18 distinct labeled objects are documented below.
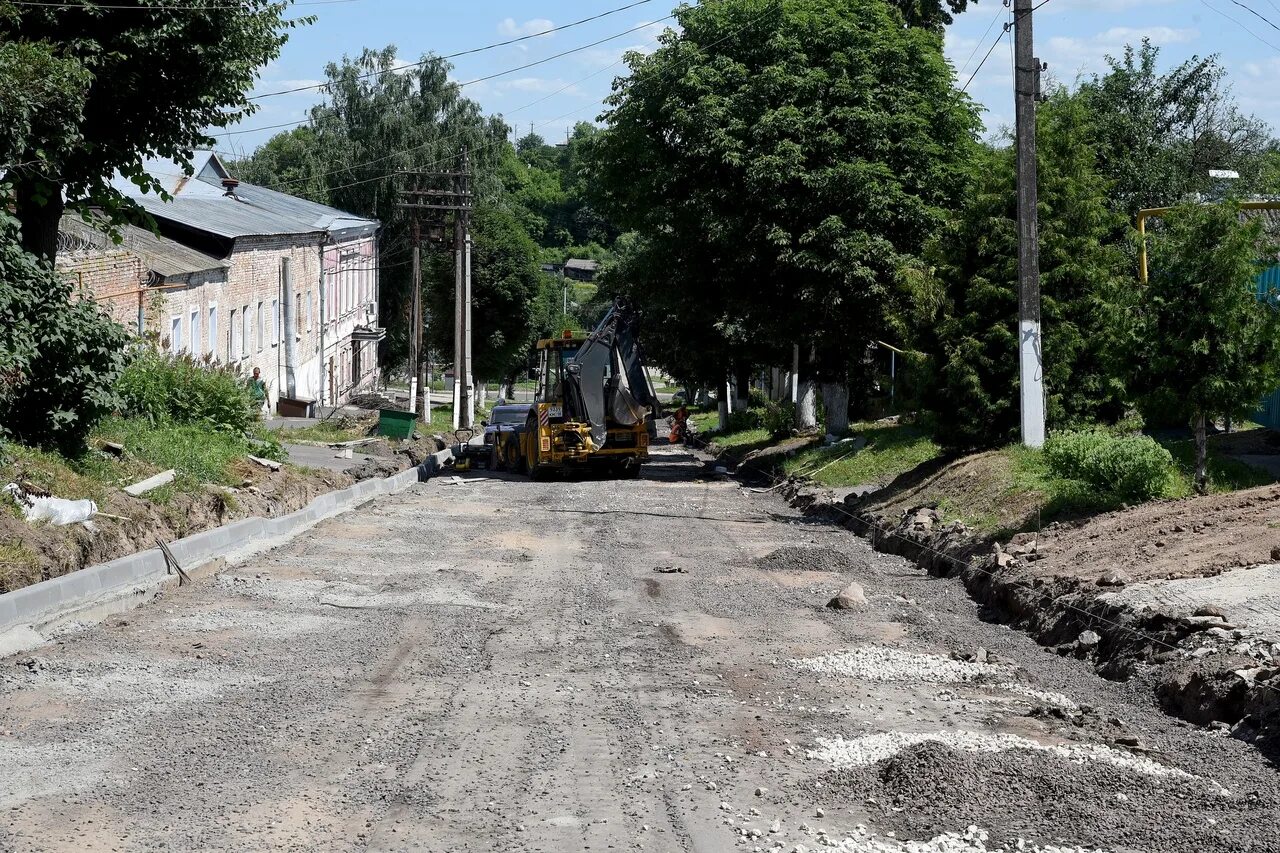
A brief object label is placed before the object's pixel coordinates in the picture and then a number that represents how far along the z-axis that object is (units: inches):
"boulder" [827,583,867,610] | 461.1
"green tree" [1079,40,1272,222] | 1238.9
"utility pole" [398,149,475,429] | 1716.3
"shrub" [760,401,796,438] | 1373.5
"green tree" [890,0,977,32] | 1529.3
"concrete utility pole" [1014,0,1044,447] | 714.2
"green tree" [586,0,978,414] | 1061.8
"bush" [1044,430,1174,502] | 558.6
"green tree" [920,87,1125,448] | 753.0
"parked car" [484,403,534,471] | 1233.4
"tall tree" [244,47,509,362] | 2417.6
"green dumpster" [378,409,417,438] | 1366.9
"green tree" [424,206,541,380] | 2313.0
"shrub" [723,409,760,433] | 1743.4
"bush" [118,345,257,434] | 697.0
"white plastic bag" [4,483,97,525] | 434.3
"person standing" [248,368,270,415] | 823.7
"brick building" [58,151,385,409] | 1066.7
